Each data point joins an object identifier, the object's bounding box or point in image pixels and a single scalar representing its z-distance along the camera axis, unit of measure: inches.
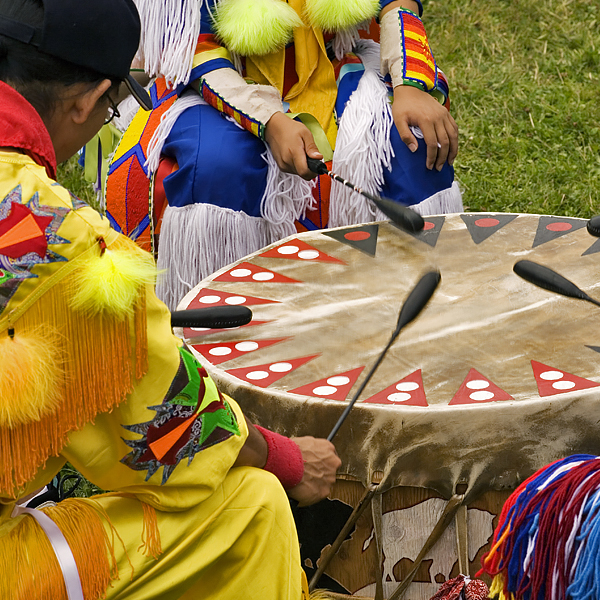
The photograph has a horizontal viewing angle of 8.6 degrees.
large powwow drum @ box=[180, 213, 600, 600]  215.5
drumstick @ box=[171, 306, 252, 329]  222.1
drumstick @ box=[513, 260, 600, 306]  223.1
